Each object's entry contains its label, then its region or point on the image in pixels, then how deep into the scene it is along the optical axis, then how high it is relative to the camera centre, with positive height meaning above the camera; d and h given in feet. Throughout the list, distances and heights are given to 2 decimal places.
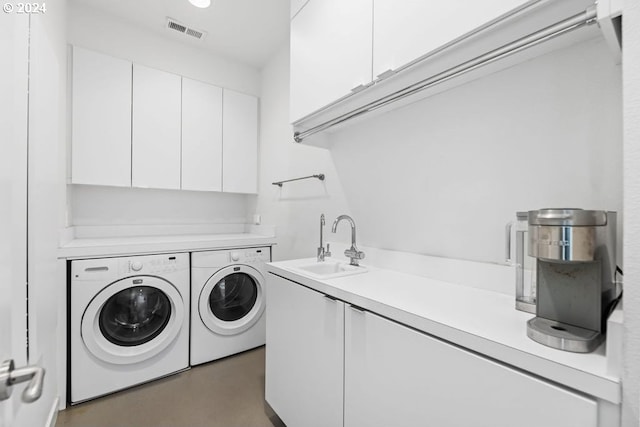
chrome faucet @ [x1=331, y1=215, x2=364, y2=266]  5.52 -0.75
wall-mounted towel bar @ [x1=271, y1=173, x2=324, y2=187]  6.94 +0.92
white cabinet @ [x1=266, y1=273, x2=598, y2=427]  2.14 -1.70
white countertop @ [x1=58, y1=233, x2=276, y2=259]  5.94 -0.80
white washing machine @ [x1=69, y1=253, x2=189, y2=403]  5.88 -2.56
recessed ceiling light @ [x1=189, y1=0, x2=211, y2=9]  6.93 +5.22
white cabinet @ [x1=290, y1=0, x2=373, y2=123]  4.31 +2.82
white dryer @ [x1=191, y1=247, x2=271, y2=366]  7.26 -2.51
